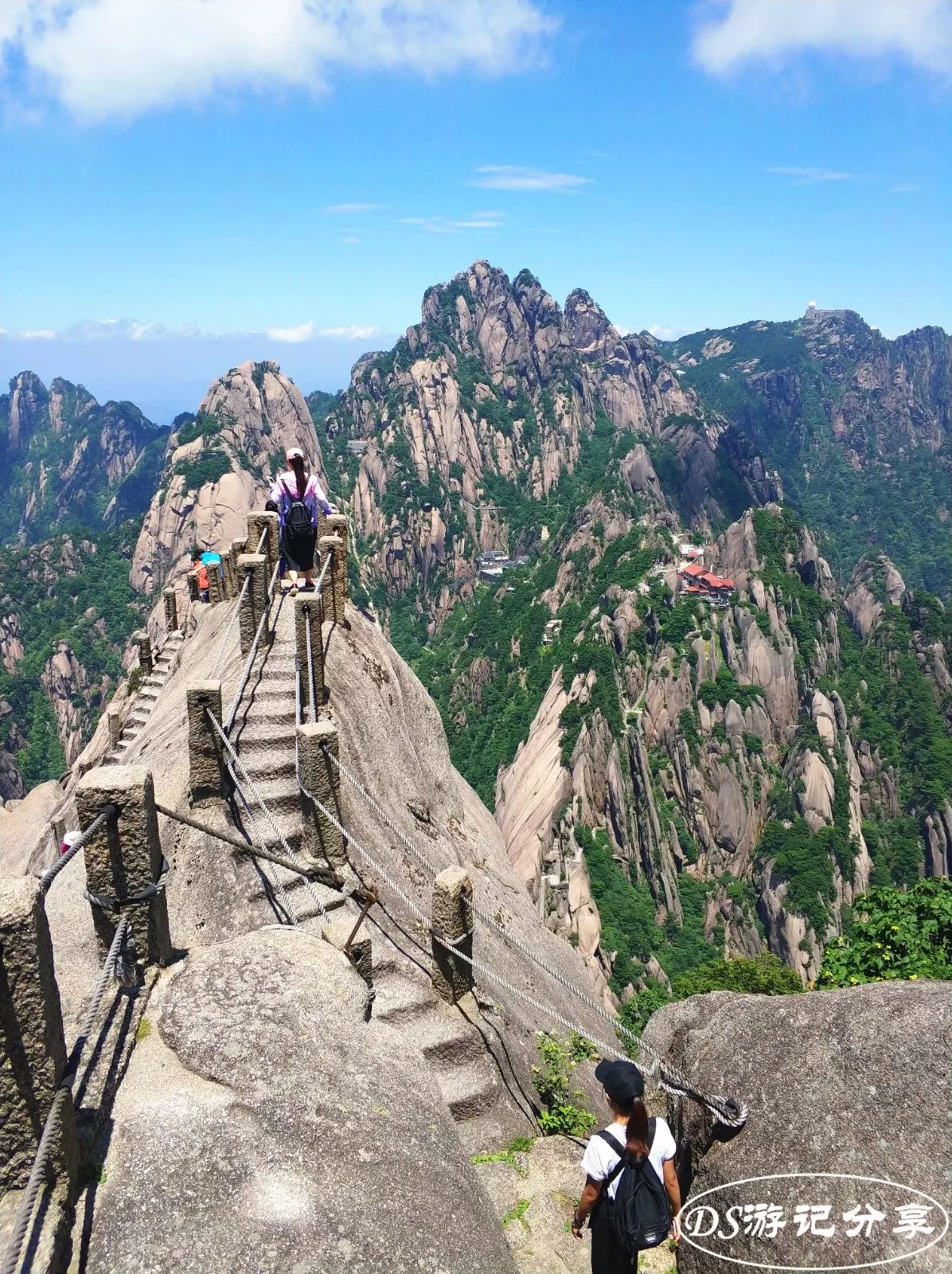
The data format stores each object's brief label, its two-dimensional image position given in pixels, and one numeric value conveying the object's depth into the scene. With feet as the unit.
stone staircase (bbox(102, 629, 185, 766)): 63.72
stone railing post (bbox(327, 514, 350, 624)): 53.06
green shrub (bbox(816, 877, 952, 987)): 44.27
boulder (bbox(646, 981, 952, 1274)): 21.50
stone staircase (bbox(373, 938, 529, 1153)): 30.30
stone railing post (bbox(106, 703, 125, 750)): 68.55
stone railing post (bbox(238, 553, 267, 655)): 46.32
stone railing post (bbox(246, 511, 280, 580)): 54.24
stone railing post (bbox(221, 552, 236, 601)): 64.58
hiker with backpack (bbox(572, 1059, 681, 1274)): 19.20
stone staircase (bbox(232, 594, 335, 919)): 34.86
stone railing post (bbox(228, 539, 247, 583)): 60.43
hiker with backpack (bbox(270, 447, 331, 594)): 52.03
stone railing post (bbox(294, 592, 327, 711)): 41.52
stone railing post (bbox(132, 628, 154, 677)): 77.82
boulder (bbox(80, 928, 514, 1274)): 16.62
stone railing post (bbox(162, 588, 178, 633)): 79.66
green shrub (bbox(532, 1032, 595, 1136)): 31.86
